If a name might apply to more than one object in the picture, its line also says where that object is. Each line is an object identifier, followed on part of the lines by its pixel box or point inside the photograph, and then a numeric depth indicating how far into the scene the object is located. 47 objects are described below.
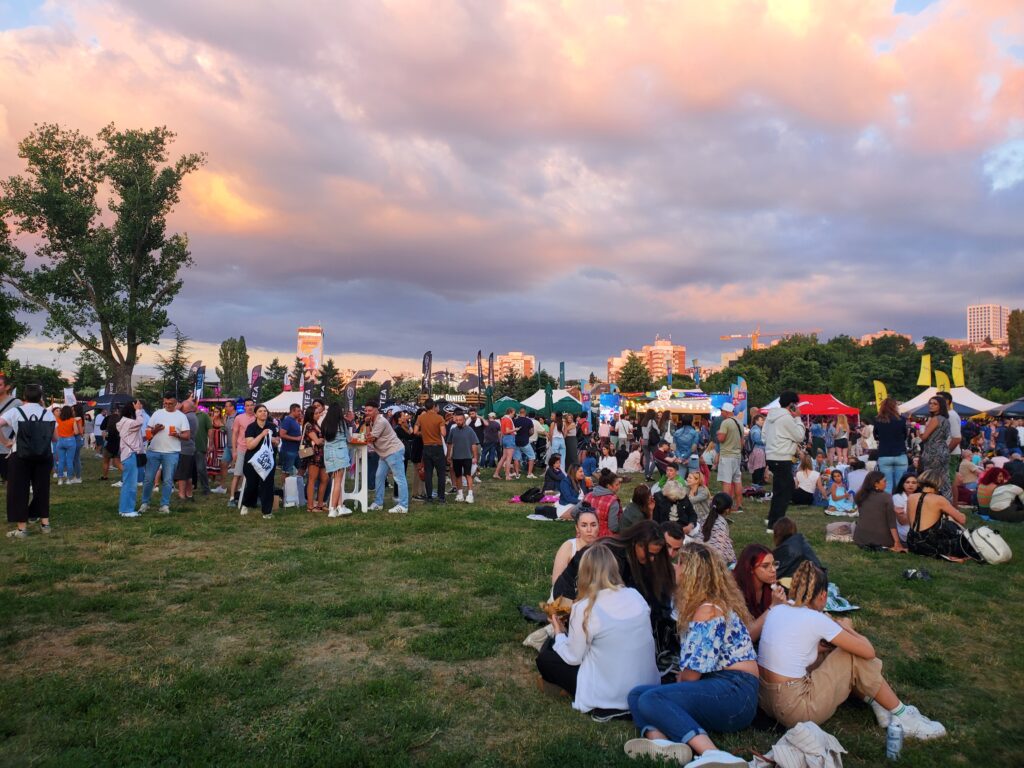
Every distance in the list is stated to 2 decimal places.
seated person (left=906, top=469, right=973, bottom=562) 7.99
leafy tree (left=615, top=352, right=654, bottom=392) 86.56
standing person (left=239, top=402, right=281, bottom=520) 10.38
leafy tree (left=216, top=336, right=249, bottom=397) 99.75
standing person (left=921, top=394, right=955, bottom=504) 9.38
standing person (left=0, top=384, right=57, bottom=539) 7.97
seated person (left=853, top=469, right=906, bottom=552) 8.40
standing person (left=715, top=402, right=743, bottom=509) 11.23
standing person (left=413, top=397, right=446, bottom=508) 11.93
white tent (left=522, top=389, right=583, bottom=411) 29.80
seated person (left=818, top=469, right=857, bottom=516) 11.75
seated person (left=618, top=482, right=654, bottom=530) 6.74
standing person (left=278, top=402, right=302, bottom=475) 12.05
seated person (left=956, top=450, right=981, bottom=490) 12.90
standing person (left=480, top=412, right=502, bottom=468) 18.94
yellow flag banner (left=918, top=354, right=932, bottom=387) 39.41
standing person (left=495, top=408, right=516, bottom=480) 17.12
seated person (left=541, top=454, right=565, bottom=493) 12.52
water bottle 3.44
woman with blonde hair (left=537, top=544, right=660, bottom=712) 3.77
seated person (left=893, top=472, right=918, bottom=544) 8.68
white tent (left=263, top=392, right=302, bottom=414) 38.28
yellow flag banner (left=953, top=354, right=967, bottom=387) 39.96
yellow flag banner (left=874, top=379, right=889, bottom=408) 31.53
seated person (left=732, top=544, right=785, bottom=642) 4.53
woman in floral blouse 3.35
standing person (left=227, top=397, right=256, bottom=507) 11.02
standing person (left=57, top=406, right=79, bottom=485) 13.32
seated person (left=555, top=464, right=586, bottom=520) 11.41
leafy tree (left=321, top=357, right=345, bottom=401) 92.22
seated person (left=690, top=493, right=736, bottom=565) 6.65
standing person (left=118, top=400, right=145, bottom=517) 9.89
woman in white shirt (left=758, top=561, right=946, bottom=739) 3.66
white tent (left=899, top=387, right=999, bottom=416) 34.31
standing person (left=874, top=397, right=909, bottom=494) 9.61
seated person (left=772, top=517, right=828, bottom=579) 5.41
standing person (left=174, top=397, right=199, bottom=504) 12.07
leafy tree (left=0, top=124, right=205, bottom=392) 26.72
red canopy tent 31.33
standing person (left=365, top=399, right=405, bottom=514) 11.02
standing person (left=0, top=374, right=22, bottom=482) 7.89
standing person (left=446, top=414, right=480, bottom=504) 12.84
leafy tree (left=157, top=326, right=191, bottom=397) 46.97
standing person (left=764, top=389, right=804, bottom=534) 9.57
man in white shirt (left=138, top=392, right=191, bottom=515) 9.91
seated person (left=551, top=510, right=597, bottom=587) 5.02
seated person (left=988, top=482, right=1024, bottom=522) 10.70
